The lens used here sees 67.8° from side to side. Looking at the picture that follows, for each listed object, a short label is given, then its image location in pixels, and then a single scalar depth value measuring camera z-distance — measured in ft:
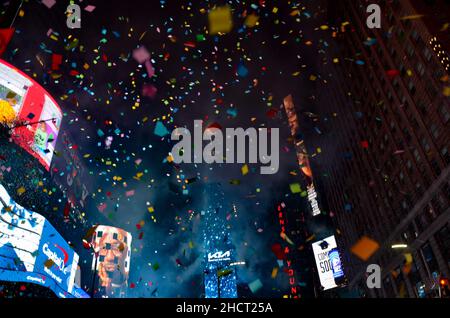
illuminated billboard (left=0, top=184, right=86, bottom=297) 88.99
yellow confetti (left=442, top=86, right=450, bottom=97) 107.14
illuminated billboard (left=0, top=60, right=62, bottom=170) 103.76
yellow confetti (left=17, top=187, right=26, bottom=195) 108.68
